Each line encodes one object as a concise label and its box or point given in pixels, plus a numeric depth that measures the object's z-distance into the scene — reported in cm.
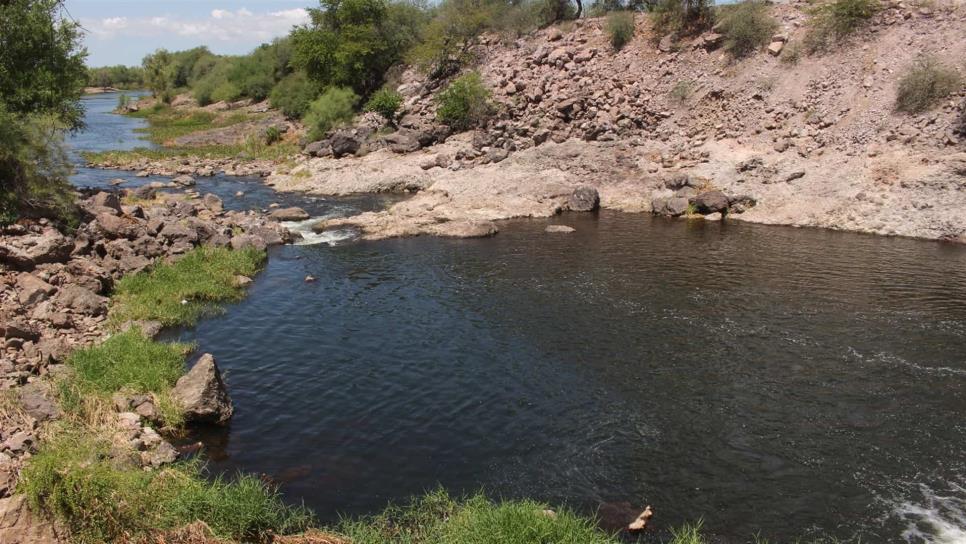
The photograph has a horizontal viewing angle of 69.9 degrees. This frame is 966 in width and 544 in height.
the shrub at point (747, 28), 4634
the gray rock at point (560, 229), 3519
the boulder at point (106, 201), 3144
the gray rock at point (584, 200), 3988
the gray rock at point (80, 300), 2147
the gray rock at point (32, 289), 2056
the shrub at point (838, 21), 4241
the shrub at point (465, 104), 5047
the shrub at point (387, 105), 5659
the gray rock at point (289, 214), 3825
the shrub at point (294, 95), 6952
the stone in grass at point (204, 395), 1588
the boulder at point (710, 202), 3747
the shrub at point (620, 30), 5234
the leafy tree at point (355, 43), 6625
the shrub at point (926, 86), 3638
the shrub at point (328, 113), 5906
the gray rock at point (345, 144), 5225
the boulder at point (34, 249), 2242
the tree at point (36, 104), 2681
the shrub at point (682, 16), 5100
